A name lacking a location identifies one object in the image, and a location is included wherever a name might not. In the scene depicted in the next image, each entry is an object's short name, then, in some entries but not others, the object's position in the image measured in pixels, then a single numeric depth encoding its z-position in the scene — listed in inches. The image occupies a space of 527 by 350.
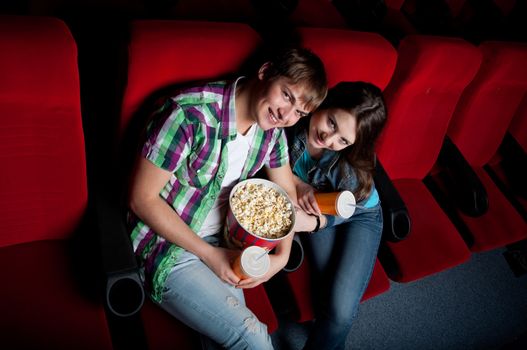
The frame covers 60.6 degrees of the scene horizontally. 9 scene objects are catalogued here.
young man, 37.9
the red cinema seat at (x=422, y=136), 58.7
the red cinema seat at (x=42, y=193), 33.1
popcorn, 39.5
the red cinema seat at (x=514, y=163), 82.8
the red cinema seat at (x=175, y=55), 37.7
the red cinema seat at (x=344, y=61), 46.2
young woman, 46.3
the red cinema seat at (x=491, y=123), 68.5
